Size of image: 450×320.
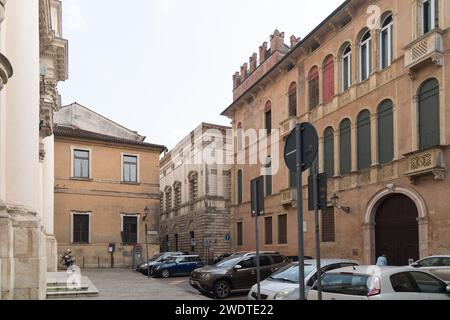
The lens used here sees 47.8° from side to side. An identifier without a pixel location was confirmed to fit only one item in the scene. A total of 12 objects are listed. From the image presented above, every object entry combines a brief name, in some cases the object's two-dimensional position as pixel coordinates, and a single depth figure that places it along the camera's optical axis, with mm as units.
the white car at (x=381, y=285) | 8789
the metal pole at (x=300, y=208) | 6387
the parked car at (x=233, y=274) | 17859
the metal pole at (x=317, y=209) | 6997
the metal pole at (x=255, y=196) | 9656
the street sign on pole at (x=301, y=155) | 6449
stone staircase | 15352
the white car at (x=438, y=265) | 15977
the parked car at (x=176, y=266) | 28688
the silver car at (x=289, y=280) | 12174
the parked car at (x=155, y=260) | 30431
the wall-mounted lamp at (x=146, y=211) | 39491
